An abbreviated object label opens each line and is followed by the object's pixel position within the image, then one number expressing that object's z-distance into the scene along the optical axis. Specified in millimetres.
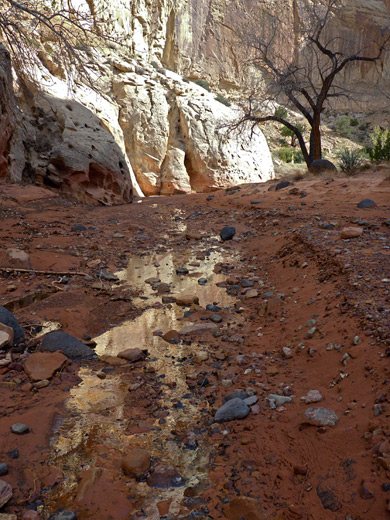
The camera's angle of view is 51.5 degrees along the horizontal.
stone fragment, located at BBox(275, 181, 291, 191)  9584
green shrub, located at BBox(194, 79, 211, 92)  21730
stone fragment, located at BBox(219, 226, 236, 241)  6449
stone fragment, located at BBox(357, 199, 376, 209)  6254
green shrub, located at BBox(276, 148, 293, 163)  23686
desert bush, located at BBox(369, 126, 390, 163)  12164
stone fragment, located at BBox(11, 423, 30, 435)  1971
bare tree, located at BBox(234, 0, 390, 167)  12141
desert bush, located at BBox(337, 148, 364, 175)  9977
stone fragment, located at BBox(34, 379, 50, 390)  2412
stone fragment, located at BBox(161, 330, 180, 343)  3260
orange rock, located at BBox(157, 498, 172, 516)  1634
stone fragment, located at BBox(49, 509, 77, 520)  1547
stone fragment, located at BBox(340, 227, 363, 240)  4562
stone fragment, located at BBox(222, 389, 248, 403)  2391
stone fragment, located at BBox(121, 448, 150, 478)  1830
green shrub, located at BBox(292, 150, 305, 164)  24047
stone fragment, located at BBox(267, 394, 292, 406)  2293
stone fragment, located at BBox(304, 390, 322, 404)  2232
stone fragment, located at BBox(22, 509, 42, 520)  1532
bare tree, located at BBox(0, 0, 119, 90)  4246
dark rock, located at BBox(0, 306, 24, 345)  2879
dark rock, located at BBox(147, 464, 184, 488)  1787
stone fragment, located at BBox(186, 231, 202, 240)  6541
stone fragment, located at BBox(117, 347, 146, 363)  2896
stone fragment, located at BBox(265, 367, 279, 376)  2646
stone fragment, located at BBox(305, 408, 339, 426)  2008
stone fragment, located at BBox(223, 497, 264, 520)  1578
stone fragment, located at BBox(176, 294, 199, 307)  4000
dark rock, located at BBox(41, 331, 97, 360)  2859
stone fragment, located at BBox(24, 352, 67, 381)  2500
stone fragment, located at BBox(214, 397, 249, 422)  2211
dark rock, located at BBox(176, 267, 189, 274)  4993
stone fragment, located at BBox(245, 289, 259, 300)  4074
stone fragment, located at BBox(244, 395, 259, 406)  2309
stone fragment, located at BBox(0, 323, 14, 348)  2772
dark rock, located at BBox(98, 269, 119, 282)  4645
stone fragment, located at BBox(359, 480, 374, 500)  1541
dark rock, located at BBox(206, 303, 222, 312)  3834
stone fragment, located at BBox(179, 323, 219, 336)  3389
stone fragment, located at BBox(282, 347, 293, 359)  2830
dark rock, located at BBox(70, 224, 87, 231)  6387
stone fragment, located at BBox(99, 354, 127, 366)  2855
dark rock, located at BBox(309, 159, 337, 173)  11117
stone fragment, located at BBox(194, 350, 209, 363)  2909
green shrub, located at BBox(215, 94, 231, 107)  17712
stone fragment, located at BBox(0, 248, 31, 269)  4422
